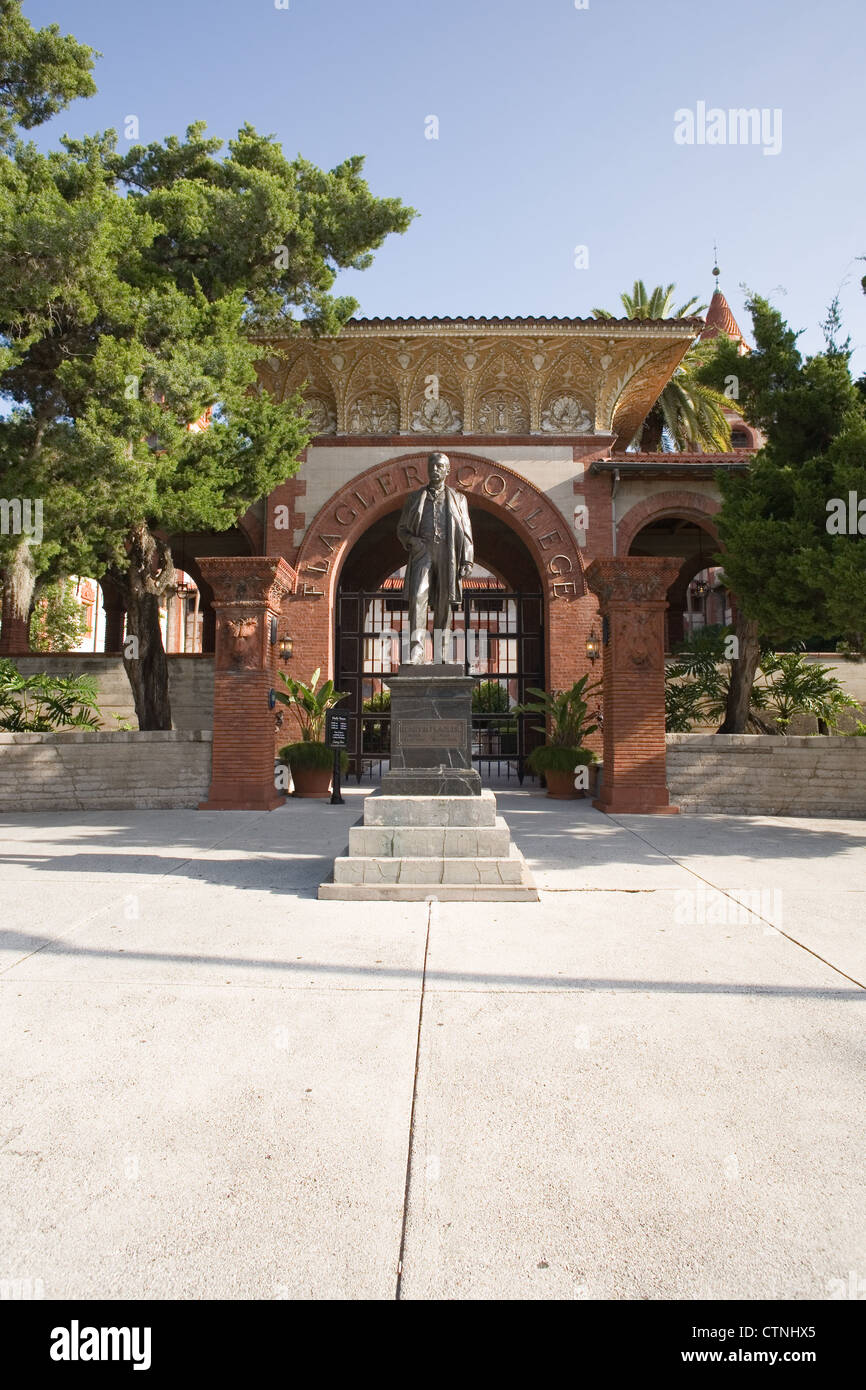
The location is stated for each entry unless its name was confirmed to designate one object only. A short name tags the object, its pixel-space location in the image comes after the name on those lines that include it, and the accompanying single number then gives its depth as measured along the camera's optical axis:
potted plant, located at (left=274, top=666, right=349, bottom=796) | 12.79
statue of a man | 7.63
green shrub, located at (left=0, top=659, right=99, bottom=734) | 12.31
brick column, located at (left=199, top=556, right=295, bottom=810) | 11.13
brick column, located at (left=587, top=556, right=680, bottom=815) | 11.10
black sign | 12.23
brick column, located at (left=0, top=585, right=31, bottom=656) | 14.74
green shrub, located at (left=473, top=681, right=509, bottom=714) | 23.71
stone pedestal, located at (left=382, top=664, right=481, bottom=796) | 6.62
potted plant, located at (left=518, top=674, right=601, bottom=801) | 12.98
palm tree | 19.80
